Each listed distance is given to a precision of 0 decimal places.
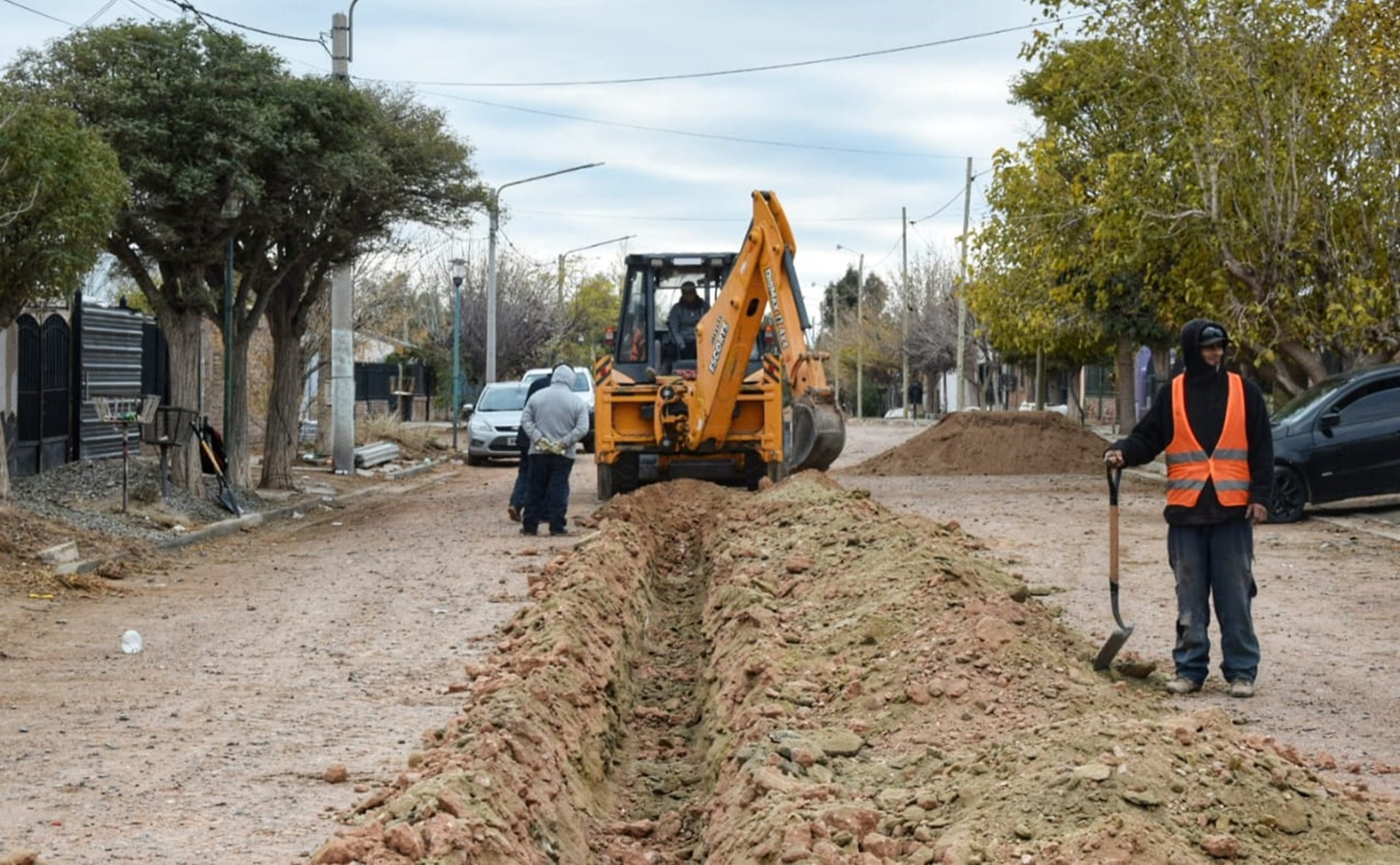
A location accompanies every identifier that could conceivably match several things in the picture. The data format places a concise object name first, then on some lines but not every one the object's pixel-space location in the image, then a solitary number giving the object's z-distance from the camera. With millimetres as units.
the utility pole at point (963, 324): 49031
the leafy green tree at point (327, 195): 21047
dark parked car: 19172
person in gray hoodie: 17859
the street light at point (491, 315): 41625
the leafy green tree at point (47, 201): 15289
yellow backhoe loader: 17938
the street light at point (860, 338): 83125
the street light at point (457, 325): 40062
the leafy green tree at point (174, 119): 19047
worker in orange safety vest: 9188
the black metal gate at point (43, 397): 20969
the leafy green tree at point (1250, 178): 21812
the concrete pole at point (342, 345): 25781
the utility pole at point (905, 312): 68250
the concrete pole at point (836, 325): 96912
